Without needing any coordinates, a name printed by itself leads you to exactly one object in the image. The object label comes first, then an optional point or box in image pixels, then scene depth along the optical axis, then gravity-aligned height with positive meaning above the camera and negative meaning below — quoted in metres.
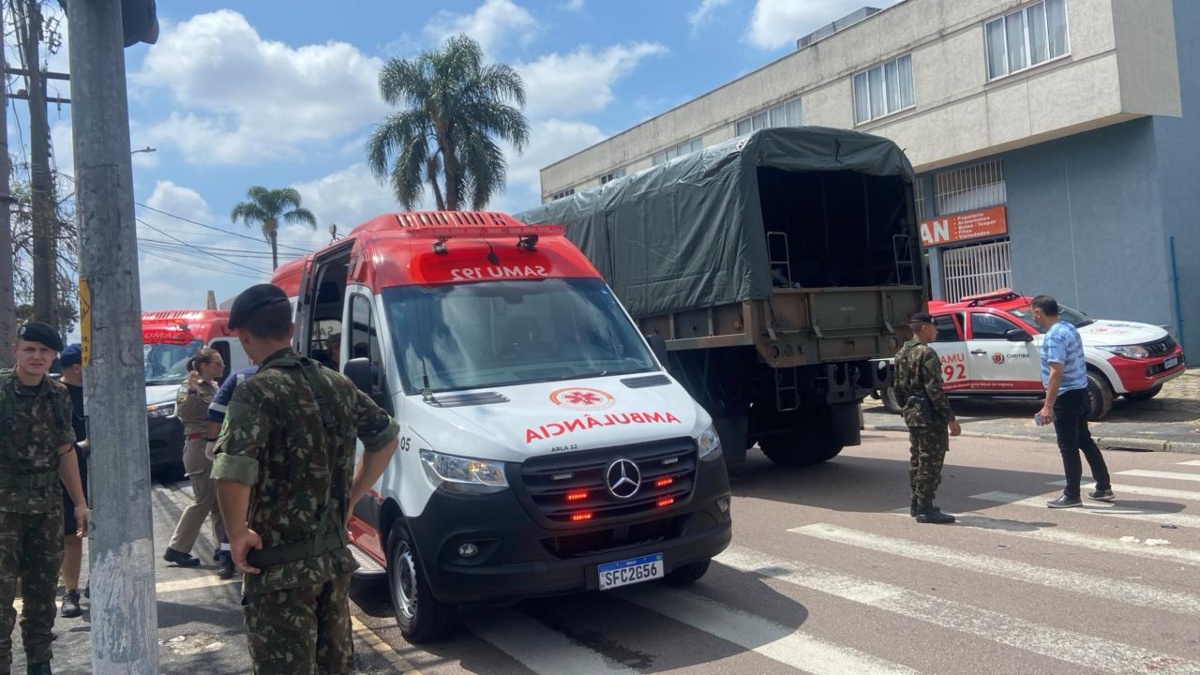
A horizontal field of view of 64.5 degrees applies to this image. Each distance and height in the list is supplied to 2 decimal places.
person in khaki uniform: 7.75 -0.51
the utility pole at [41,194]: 16.88 +3.66
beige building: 19.03 +4.10
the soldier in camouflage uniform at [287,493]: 3.28 -0.42
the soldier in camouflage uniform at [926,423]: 8.03 -0.78
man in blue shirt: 8.32 -0.71
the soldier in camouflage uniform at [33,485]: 4.87 -0.47
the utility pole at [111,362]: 3.83 +0.11
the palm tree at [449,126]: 26.84 +6.81
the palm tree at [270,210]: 48.25 +8.56
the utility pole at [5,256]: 8.00 +1.18
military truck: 9.53 +0.80
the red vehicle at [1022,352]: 13.23 -0.46
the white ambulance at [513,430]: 5.10 -0.41
